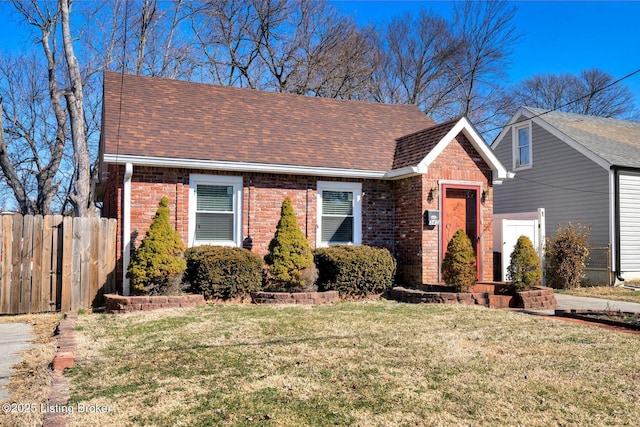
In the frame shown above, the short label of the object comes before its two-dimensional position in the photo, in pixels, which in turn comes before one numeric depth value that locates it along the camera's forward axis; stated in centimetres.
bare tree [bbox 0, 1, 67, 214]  2028
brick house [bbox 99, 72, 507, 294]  1195
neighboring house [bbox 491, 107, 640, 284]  1680
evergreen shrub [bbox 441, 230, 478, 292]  1152
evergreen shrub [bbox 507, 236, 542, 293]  1168
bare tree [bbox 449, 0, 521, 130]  3111
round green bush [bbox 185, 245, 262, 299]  1109
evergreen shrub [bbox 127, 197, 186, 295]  1043
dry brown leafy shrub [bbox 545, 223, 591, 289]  1574
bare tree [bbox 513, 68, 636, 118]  3731
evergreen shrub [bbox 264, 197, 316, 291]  1158
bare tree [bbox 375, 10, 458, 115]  3166
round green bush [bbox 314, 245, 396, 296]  1212
